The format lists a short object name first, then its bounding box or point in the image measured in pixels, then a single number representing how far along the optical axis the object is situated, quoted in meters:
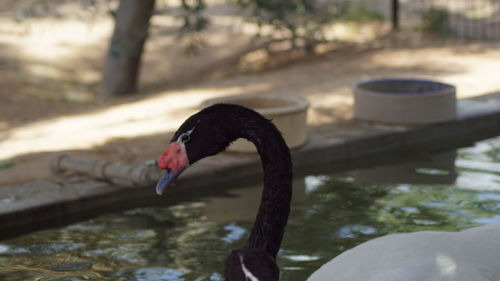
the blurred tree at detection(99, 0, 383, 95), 11.00
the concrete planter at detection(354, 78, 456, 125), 7.64
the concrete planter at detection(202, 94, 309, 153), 6.76
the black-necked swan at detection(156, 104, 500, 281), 3.49
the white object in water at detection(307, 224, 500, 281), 3.27
